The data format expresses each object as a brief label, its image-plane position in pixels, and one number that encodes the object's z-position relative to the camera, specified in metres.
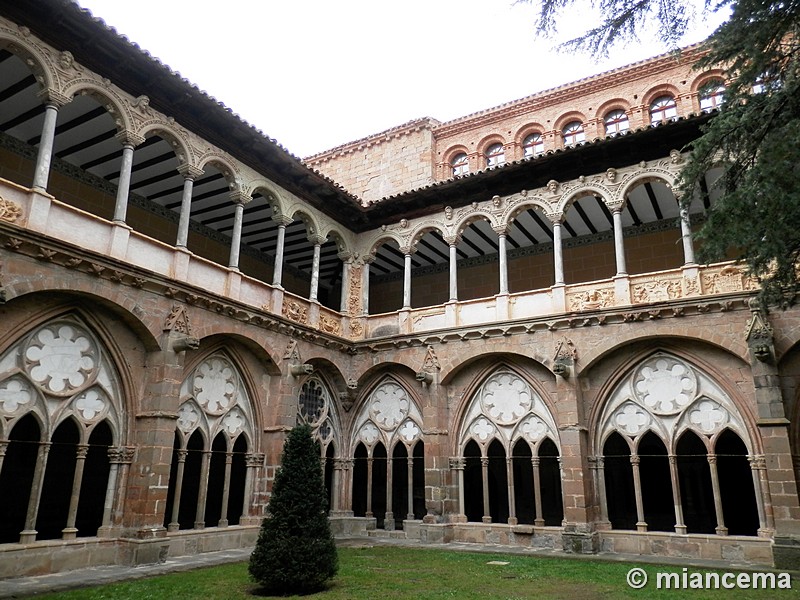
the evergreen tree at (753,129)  7.36
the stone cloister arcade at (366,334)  10.77
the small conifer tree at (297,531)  8.30
